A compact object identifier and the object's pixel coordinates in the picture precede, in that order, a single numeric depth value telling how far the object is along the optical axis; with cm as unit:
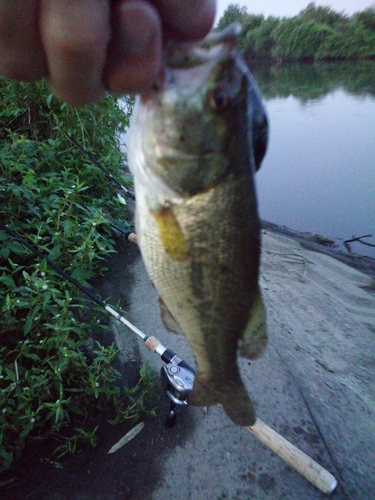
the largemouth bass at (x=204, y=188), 19
